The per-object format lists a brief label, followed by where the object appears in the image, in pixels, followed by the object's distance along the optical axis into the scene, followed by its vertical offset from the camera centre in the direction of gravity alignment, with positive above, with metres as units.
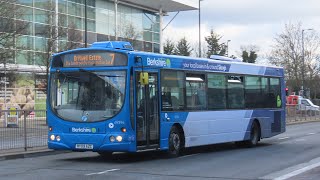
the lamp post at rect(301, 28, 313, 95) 60.50 +4.88
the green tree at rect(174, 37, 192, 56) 79.97 +9.42
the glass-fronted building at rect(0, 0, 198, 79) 34.59 +7.61
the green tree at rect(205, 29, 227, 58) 82.38 +9.88
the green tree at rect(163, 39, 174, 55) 77.88 +9.30
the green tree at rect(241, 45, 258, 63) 82.26 +8.13
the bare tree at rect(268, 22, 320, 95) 61.69 +5.72
